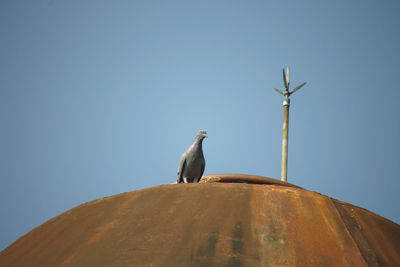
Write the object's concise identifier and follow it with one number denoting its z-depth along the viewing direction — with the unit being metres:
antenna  28.91
